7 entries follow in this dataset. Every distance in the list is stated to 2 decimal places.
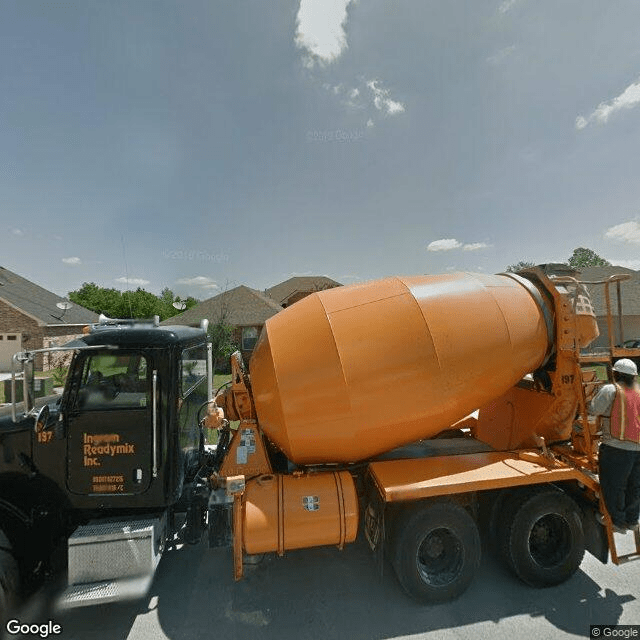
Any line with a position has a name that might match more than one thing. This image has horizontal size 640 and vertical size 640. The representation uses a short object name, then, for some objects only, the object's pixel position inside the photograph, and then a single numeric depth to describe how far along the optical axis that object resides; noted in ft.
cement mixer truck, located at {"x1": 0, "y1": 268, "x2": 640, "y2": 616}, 10.93
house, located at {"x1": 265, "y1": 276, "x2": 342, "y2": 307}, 132.41
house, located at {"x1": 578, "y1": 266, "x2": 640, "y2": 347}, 78.33
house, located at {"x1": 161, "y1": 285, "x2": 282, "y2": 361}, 77.36
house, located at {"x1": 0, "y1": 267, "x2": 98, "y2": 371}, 73.67
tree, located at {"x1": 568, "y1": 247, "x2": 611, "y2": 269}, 220.43
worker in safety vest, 11.73
